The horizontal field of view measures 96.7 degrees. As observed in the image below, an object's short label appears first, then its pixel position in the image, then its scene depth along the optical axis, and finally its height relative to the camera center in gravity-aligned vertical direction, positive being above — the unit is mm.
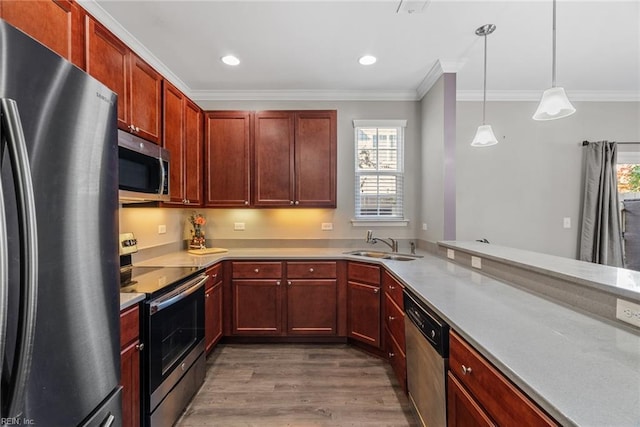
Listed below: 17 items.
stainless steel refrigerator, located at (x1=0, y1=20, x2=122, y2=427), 708 -102
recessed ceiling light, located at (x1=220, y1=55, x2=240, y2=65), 2540 +1350
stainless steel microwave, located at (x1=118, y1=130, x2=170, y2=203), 1725 +260
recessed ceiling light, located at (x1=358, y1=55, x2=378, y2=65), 2525 +1339
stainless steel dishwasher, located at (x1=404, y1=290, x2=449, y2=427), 1283 -790
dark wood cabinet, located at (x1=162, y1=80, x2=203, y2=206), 2453 +607
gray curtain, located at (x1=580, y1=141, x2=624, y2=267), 3141 -29
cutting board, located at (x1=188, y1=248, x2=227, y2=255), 2966 -457
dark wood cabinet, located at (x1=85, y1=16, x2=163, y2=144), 1655 +871
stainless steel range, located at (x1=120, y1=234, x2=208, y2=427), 1562 -795
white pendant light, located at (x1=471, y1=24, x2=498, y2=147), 2158 +593
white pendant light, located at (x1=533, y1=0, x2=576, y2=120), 1668 +610
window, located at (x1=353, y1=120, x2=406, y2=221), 3375 +413
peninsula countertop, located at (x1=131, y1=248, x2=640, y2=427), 678 -463
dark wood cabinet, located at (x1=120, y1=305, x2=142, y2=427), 1389 -786
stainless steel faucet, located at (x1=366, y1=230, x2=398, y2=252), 3182 -381
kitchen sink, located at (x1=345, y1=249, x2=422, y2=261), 2903 -502
